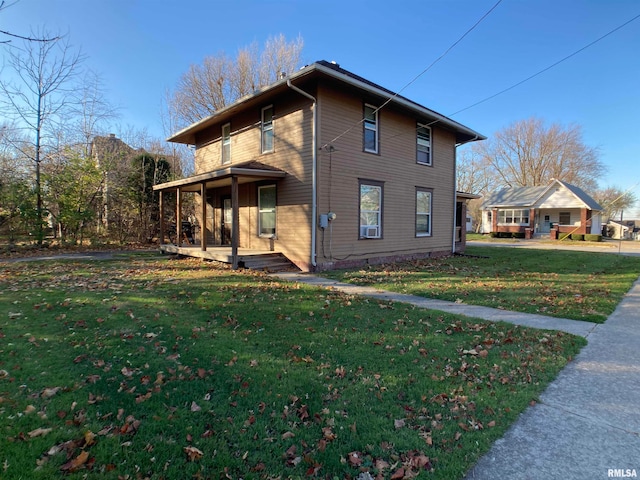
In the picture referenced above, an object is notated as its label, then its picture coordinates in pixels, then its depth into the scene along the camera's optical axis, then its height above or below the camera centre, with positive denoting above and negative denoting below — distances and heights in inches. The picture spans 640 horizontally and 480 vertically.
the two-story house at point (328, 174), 382.0 +71.3
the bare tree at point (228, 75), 866.8 +402.8
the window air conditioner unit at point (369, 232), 434.3 -1.9
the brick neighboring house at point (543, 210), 1245.1 +80.7
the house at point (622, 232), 1444.6 -7.1
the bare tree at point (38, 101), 546.6 +217.0
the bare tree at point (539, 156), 1774.1 +394.8
